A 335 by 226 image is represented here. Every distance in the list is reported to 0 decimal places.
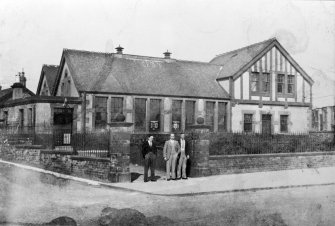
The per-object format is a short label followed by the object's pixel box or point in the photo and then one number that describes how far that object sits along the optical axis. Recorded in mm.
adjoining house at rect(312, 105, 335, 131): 38688
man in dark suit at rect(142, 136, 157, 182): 13336
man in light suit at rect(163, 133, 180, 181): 13852
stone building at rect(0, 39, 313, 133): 24688
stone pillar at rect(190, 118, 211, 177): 14258
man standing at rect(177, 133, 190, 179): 14016
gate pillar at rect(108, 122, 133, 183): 12852
